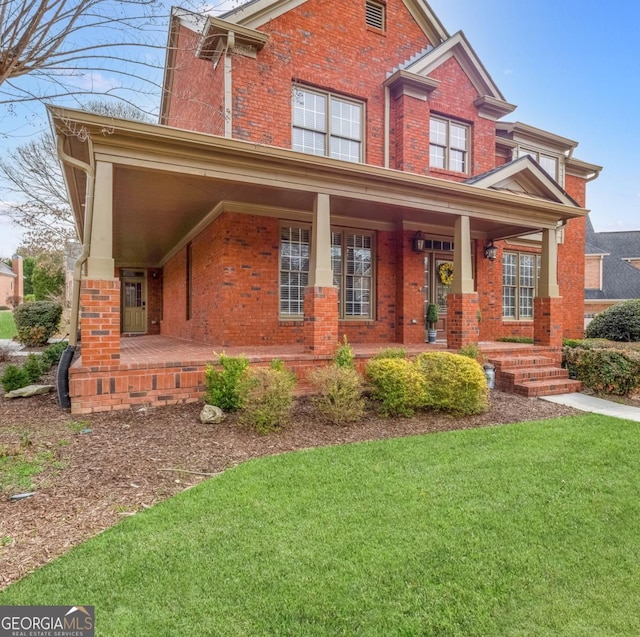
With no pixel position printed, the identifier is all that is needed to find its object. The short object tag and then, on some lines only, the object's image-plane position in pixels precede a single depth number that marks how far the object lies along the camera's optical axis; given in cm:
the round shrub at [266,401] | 486
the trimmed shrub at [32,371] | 683
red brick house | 568
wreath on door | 1053
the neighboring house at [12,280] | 4479
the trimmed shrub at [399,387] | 565
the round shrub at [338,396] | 527
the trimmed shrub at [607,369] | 715
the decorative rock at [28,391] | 625
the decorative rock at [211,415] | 508
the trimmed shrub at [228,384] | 539
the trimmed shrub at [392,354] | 631
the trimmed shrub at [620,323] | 1187
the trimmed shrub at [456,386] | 583
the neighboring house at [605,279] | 2286
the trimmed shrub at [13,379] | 633
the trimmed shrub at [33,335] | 1523
